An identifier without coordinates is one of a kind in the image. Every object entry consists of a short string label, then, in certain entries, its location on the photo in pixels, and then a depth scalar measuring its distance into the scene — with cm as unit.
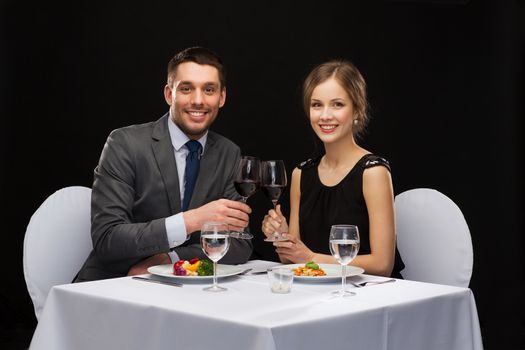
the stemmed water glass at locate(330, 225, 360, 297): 201
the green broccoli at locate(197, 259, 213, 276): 226
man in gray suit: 261
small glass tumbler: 205
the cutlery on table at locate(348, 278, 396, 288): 218
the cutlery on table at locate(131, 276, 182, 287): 220
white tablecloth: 171
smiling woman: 282
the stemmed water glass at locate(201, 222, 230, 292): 208
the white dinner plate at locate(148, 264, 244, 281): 221
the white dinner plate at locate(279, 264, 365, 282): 221
